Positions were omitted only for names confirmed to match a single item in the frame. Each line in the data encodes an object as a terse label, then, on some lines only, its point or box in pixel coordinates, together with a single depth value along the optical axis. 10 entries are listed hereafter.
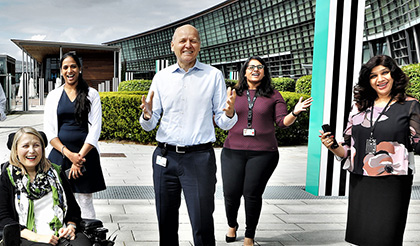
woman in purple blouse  4.51
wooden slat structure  35.19
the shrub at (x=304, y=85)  18.24
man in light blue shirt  3.34
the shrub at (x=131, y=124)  12.94
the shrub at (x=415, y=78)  12.68
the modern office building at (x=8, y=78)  22.00
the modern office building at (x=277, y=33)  38.81
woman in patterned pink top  3.38
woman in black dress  4.09
